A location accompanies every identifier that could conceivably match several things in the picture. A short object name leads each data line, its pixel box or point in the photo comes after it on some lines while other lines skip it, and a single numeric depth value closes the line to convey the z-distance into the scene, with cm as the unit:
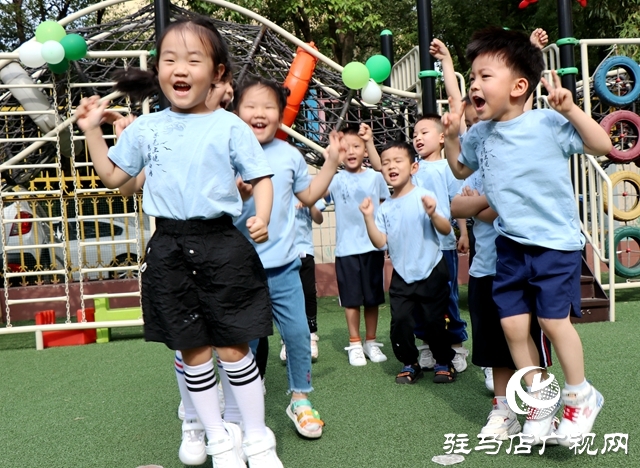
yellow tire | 716
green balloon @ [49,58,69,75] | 601
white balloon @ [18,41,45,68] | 583
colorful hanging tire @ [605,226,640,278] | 666
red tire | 695
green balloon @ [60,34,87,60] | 591
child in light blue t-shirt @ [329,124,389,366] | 487
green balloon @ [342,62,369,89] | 656
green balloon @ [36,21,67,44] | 596
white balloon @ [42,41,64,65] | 582
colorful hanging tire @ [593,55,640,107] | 692
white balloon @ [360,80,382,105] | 678
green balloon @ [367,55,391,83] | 695
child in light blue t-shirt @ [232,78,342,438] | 316
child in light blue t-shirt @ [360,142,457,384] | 407
